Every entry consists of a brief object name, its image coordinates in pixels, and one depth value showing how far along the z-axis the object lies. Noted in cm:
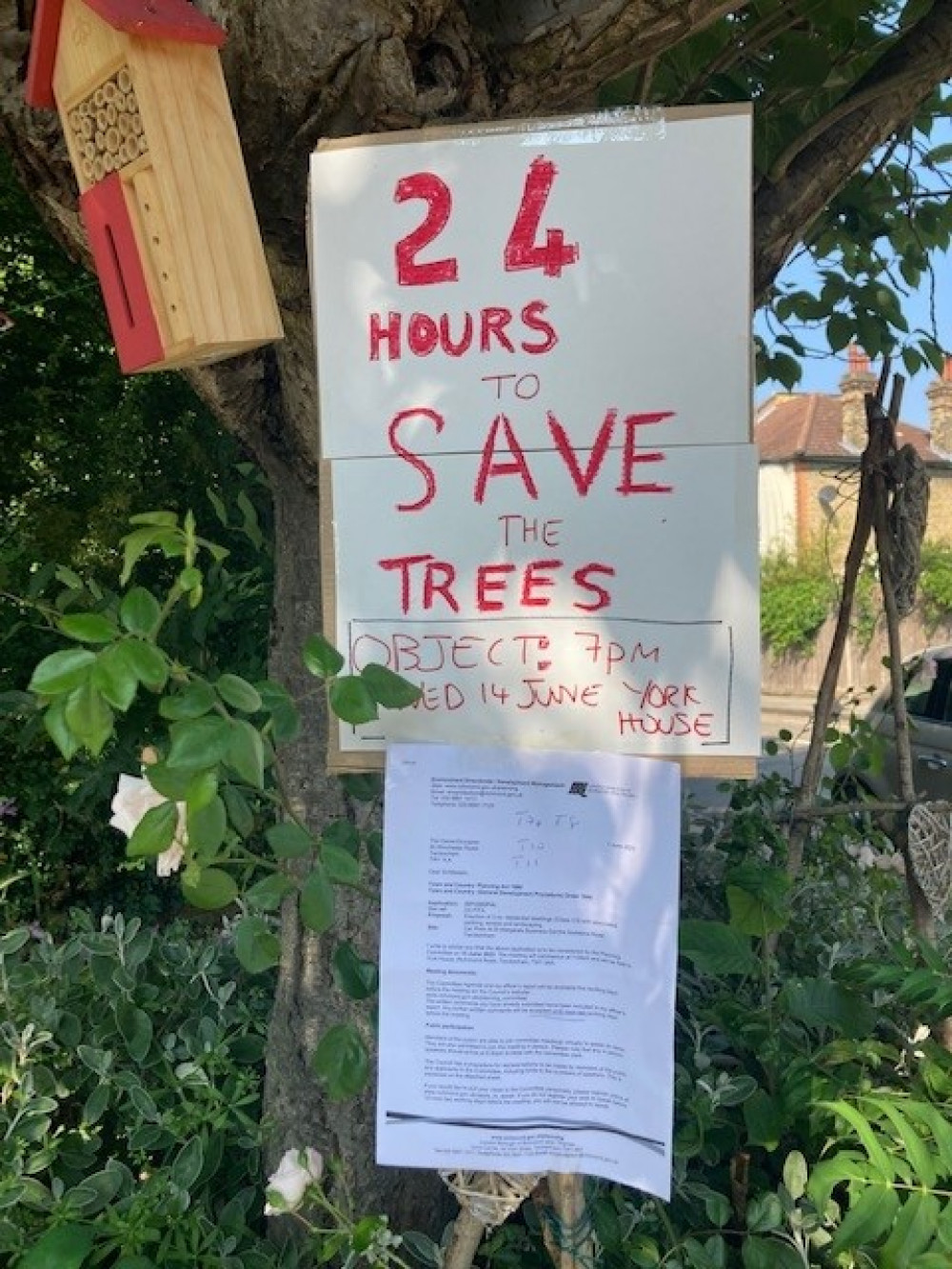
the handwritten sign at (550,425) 114
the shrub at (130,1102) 140
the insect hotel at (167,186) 112
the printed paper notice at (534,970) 119
